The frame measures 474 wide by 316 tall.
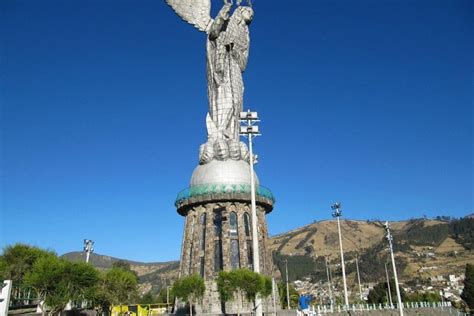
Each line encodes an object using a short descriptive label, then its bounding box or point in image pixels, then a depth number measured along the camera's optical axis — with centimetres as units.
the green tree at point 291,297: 5406
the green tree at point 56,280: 2516
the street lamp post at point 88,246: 4491
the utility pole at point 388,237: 3638
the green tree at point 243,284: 2823
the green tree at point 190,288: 3369
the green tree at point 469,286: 5691
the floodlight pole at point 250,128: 2402
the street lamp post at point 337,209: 4314
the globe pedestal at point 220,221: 4066
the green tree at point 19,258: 2984
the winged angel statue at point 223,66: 4488
